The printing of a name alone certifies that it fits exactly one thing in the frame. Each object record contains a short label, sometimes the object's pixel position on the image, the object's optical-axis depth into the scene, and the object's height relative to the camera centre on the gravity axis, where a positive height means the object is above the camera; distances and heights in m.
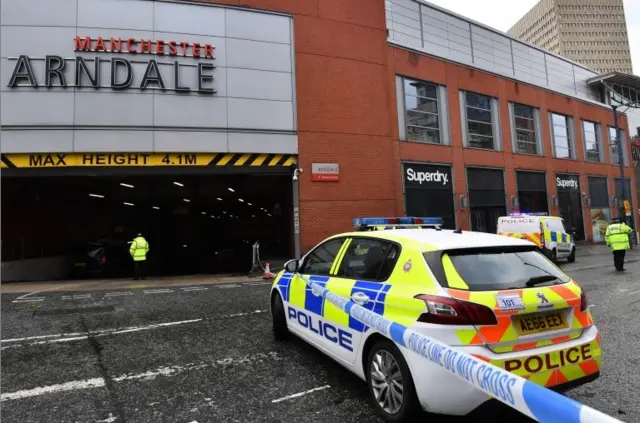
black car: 19.70 -0.68
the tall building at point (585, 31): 122.19 +58.32
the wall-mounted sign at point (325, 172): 16.73 +2.59
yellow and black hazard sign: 14.46 +3.02
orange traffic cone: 13.71 -1.13
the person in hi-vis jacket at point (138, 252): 14.16 -0.28
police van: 15.95 -0.05
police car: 3.01 -0.63
